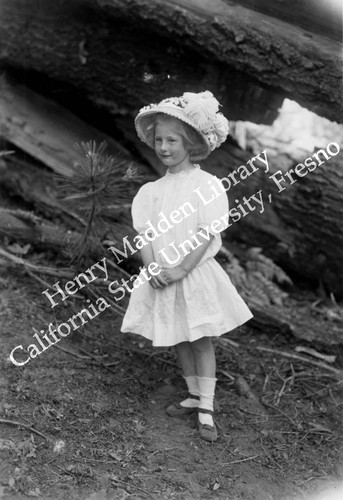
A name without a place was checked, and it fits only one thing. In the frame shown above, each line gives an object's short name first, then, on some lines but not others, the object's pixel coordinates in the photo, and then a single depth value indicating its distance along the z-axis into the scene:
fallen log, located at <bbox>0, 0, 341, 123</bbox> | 4.30
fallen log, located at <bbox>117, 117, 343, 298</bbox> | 4.80
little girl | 3.55
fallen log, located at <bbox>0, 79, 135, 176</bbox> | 5.16
